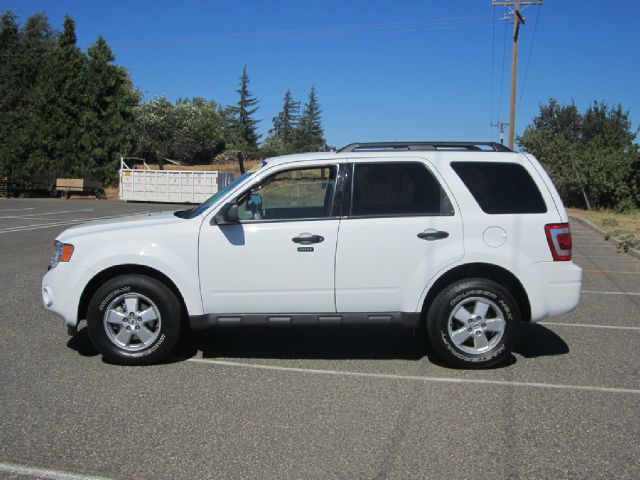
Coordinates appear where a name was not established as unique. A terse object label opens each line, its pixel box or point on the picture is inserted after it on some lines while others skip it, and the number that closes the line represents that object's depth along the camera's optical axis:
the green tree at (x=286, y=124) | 102.62
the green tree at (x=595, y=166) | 29.05
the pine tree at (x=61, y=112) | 43.72
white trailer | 36.50
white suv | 5.36
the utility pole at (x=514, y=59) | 33.19
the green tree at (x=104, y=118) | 44.16
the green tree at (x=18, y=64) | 46.91
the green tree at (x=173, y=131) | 63.16
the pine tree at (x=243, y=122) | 94.05
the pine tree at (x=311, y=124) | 103.81
